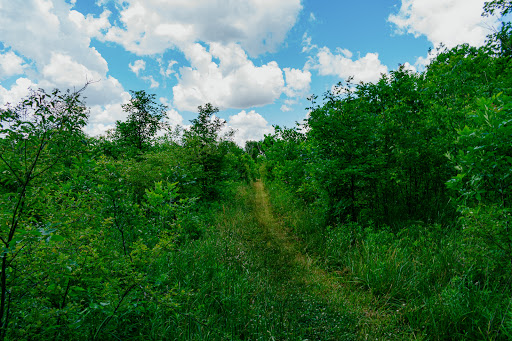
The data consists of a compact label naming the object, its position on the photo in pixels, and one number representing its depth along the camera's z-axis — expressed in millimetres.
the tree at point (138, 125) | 11992
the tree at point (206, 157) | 9406
